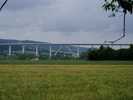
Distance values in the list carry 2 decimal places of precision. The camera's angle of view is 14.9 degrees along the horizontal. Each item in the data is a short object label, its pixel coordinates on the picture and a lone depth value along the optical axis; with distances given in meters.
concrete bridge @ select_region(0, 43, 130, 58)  141.01
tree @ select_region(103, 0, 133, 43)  10.48
